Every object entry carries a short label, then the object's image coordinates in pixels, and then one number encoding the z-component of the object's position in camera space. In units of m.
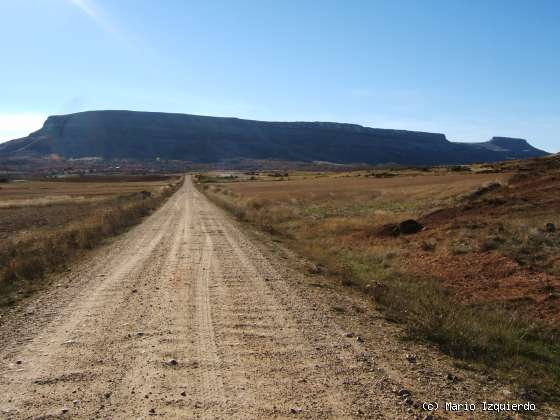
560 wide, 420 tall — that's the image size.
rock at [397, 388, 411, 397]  5.60
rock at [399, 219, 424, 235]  20.77
